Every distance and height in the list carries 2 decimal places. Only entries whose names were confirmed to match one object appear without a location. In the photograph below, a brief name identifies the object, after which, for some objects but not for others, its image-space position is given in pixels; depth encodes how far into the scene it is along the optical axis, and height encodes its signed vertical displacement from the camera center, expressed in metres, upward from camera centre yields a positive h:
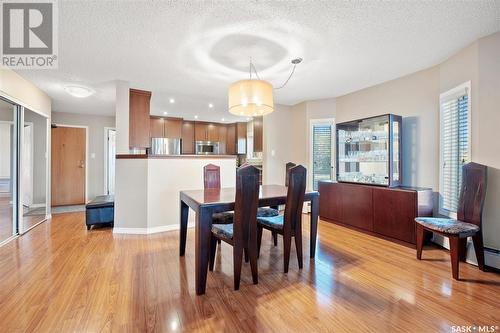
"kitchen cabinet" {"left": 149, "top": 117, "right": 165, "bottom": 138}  6.44 +1.00
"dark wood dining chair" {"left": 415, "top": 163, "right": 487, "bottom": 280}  2.24 -0.58
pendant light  2.49 +0.74
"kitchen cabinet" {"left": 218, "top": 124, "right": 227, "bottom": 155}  7.42 +0.81
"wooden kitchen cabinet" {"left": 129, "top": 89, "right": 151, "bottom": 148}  4.16 +0.80
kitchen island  3.67 -0.42
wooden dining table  1.98 -0.39
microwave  7.05 +0.53
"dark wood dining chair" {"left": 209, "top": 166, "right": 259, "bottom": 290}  2.02 -0.48
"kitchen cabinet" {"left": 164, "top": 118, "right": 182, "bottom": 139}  6.60 +1.03
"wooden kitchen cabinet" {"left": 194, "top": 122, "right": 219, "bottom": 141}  7.12 +1.01
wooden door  5.87 -0.04
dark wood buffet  3.08 -0.62
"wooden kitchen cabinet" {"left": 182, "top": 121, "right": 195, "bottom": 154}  6.95 +0.81
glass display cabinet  3.55 +0.24
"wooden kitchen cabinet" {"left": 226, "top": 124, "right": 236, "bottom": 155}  7.43 +0.80
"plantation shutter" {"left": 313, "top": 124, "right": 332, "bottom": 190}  4.90 +0.25
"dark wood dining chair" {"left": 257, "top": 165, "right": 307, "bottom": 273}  2.38 -0.52
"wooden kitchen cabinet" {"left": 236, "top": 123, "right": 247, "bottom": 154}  7.25 +0.79
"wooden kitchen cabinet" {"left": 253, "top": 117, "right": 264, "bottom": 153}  5.58 +0.74
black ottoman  3.81 -0.77
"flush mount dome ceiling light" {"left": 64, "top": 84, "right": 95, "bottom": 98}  3.91 +1.24
